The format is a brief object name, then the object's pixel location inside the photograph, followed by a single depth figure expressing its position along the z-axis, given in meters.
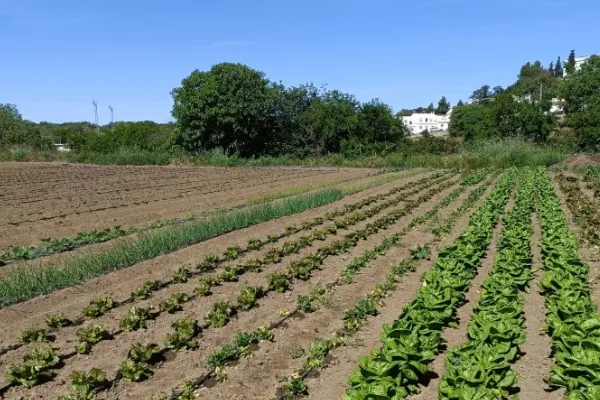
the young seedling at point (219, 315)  6.27
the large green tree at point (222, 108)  39.47
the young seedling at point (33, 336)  5.70
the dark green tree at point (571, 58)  157.38
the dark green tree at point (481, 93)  166.12
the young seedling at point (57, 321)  6.14
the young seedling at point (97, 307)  6.46
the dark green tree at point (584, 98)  40.53
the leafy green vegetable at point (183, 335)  5.61
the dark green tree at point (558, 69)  182.68
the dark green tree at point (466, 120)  72.50
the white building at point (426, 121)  141.50
